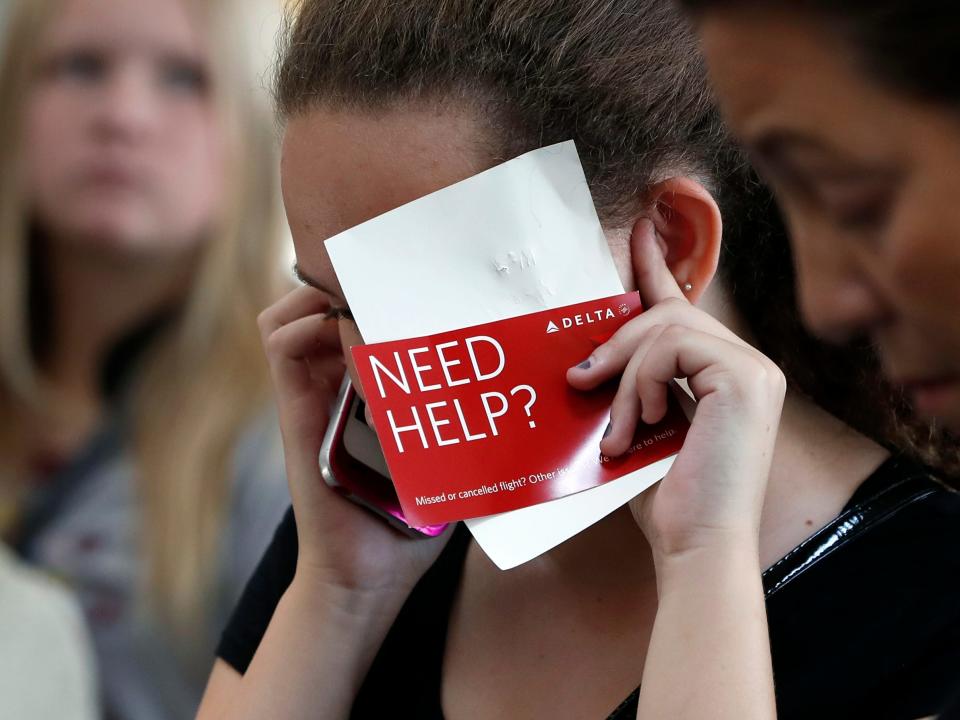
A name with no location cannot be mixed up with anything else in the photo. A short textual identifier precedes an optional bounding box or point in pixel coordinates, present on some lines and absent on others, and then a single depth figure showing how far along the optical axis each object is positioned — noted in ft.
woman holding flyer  5.01
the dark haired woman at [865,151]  4.30
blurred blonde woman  8.49
